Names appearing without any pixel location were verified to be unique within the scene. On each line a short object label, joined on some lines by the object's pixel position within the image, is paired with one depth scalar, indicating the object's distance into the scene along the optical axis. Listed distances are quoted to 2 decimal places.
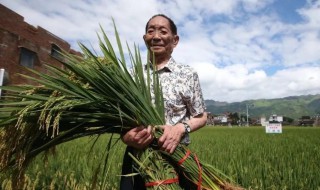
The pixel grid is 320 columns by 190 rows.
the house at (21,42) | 11.69
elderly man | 1.20
